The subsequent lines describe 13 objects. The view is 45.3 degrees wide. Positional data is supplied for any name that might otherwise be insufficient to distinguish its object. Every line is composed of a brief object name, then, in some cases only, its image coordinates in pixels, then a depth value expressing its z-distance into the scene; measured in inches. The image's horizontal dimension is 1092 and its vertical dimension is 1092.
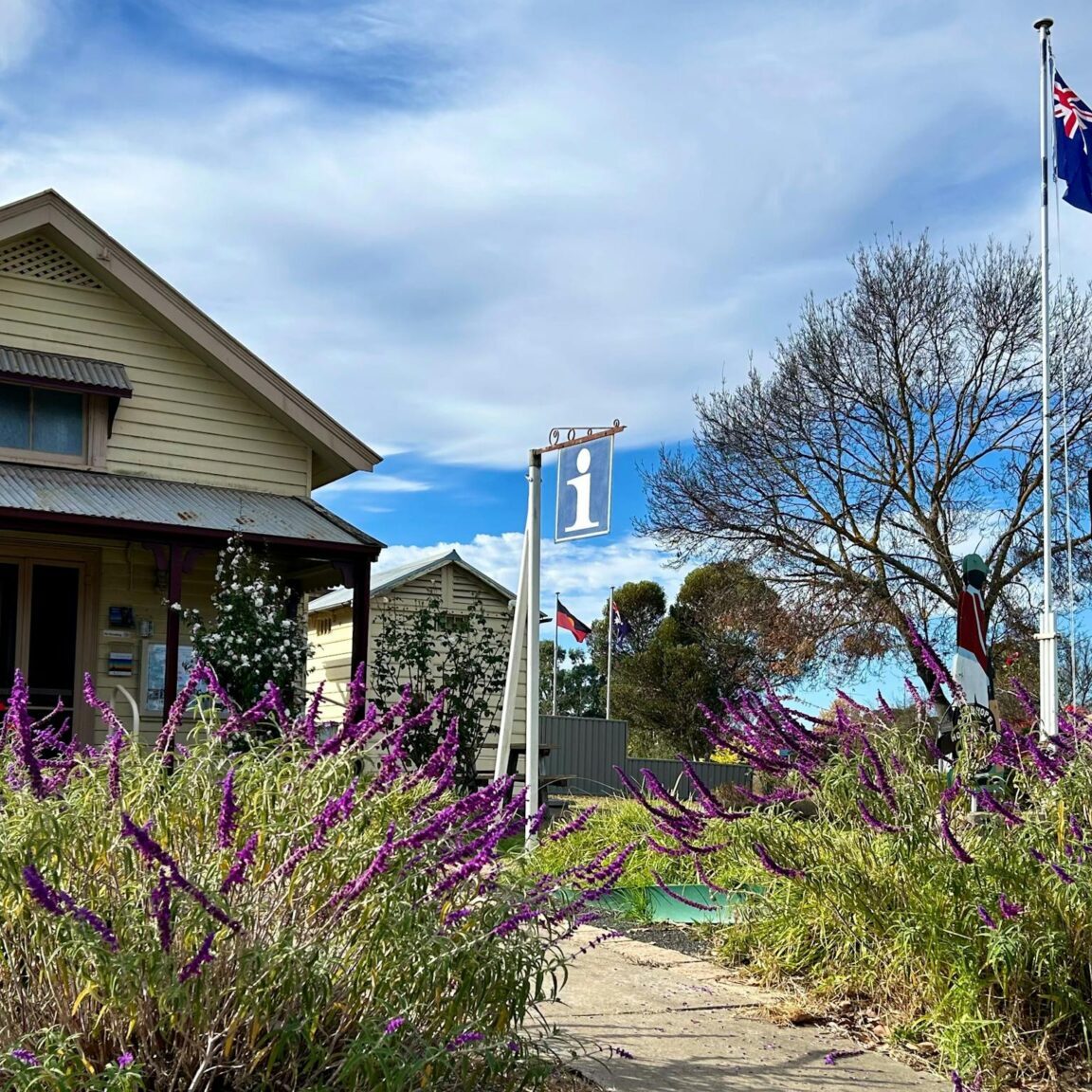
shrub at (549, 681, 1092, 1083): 166.7
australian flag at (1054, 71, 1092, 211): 702.5
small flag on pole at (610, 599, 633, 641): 1302.9
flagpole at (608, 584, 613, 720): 1277.4
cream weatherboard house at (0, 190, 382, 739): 550.3
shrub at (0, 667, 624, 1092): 116.3
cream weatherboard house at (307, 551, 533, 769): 883.4
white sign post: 318.3
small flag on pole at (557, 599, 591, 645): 1165.0
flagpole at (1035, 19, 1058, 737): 698.8
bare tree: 959.6
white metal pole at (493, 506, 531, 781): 336.8
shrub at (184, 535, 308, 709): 521.7
